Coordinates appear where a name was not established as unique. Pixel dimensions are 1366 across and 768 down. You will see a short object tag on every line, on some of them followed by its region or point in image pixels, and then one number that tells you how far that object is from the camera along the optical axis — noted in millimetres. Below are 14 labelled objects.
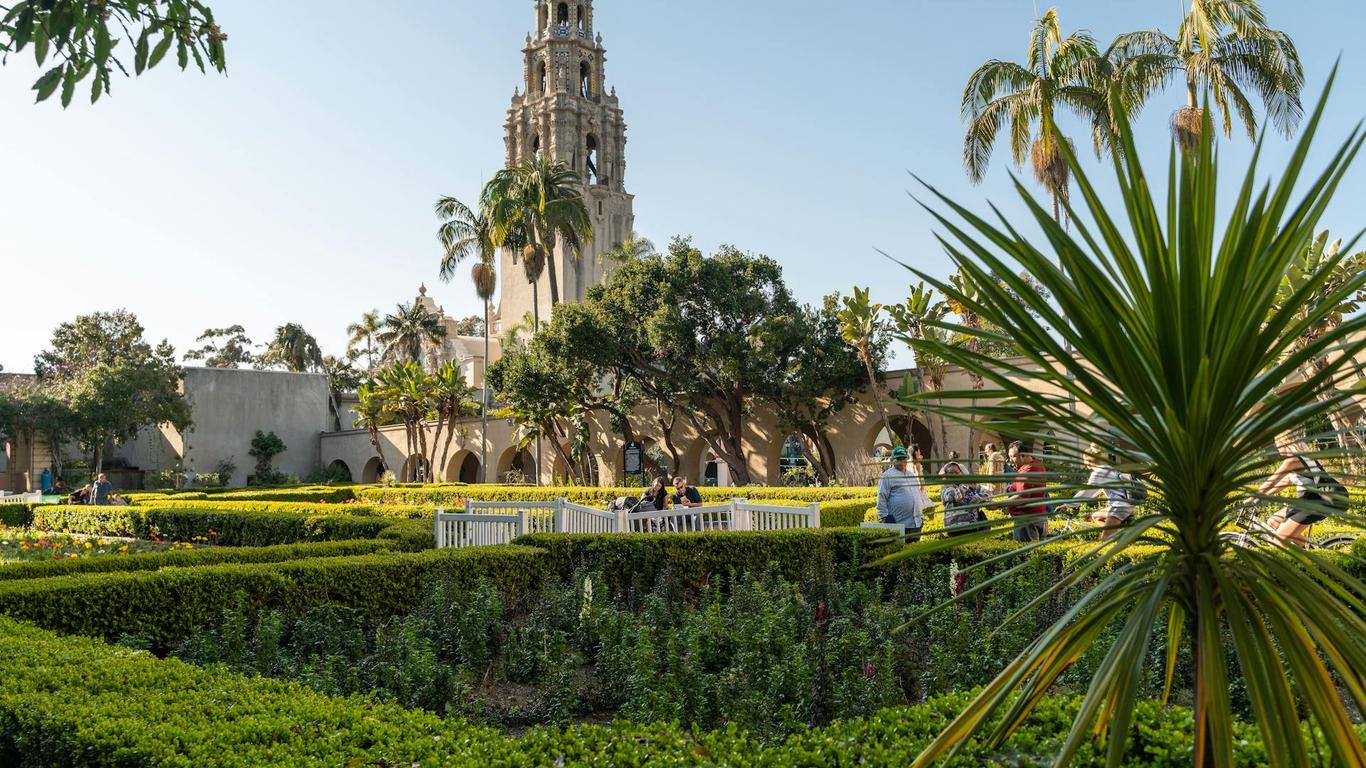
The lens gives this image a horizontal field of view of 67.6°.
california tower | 56406
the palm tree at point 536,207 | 32844
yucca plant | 1856
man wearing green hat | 8648
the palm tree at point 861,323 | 26969
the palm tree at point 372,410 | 44438
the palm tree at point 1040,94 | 20547
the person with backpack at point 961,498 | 8244
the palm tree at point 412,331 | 52688
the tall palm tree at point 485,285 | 40594
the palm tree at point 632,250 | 38469
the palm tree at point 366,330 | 55156
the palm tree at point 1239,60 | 18766
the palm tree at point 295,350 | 65125
